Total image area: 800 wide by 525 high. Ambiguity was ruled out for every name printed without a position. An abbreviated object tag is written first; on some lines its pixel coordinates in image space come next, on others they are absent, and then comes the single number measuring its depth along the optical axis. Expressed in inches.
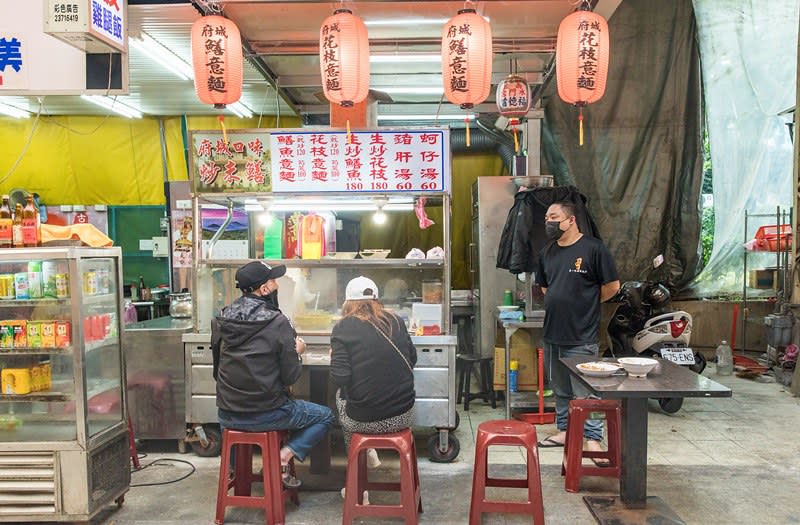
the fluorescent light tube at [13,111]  328.8
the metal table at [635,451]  136.3
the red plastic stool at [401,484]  135.6
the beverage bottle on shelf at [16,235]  147.9
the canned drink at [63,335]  147.8
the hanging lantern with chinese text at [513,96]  233.1
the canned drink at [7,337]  149.8
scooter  237.1
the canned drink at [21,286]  149.6
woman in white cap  140.6
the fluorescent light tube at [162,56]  233.5
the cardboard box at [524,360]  250.8
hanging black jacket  223.8
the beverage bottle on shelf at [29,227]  148.3
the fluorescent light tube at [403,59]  251.9
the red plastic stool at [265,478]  143.4
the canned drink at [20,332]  149.7
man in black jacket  143.3
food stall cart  187.3
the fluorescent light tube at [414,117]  356.5
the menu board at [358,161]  192.4
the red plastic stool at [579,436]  162.7
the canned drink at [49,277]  149.4
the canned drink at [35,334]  148.6
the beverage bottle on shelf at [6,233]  147.6
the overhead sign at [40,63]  163.2
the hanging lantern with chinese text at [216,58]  182.5
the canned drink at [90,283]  149.7
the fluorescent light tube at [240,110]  325.7
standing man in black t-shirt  185.5
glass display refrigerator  142.7
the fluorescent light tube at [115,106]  314.7
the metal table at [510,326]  226.8
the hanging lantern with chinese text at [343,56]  175.8
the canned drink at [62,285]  146.7
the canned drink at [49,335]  148.1
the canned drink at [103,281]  157.9
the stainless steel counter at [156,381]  196.9
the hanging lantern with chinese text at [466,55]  181.8
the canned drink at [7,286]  150.1
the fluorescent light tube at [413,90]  303.9
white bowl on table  141.7
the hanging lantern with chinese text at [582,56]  185.3
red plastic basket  304.8
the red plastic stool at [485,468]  135.9
